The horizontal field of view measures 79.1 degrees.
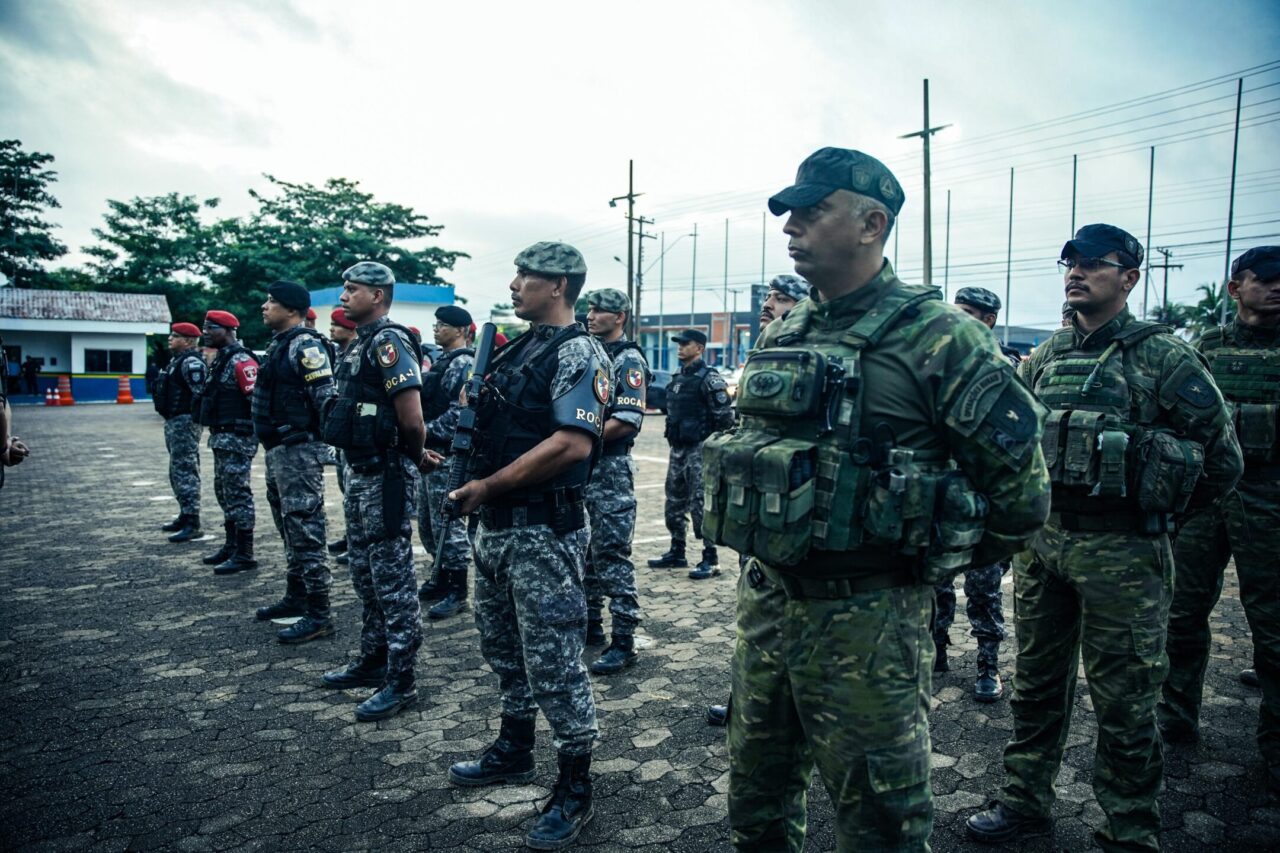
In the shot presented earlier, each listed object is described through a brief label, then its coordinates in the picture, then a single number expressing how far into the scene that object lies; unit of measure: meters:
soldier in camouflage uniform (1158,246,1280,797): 3.54
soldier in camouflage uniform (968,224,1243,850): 2.76
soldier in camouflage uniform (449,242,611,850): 3.05
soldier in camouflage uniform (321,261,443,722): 4.08
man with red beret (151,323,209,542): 8.17
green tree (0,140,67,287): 40.56
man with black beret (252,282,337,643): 5.24
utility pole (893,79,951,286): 22.92
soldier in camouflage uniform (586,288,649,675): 4.75
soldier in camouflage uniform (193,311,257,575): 6.88
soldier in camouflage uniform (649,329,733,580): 7.08
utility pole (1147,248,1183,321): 49.50
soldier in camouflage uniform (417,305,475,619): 5.88
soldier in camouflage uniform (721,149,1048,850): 1.95
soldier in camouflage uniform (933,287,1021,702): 4.22
